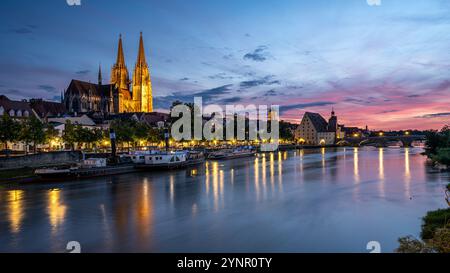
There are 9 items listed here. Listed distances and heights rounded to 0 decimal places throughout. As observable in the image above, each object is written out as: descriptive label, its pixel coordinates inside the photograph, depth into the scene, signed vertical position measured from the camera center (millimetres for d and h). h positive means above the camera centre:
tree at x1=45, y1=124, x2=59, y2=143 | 63625 +1557
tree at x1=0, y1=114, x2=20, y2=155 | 53031 +1768
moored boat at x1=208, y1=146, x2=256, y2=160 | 86312 -3434
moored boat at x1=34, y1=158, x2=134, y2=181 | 44531 -3662
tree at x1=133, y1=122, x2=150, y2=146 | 84962 +1963
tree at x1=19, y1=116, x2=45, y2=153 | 55906 +1539
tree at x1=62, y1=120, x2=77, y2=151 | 68562 +1037
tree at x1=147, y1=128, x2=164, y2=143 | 92650 +1303
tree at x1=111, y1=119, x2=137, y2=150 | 79525 +1639
